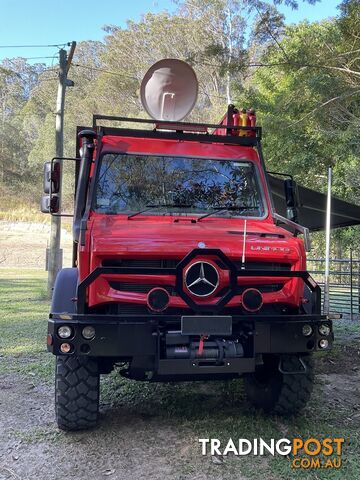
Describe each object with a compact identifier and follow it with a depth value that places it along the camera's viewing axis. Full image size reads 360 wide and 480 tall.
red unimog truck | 3.50
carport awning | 6.49
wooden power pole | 12.45
